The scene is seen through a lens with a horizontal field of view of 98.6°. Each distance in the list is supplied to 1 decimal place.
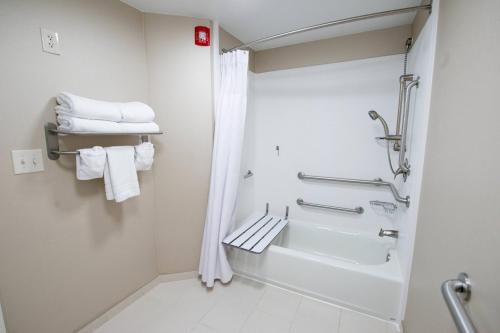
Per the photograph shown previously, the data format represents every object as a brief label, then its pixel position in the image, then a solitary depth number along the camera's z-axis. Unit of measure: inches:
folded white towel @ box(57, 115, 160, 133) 43.9
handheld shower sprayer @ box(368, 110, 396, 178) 73.8
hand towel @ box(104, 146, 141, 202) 51.6
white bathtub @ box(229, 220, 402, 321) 61.0
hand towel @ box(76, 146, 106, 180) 47.3
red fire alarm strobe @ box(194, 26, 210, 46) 66.7
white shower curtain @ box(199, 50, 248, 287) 70.3
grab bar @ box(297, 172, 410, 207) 62.5
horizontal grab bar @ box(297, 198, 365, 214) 83.9
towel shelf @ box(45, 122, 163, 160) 45.7
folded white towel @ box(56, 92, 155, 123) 44.4
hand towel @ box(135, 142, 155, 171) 58.1
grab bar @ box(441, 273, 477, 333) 20.3
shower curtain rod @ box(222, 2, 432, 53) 48.5
